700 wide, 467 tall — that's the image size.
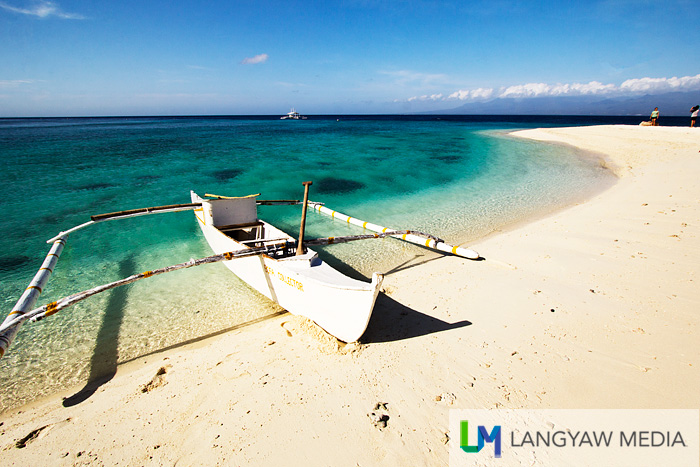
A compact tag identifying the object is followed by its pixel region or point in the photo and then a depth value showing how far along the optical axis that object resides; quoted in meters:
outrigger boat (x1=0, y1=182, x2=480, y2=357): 4.64
